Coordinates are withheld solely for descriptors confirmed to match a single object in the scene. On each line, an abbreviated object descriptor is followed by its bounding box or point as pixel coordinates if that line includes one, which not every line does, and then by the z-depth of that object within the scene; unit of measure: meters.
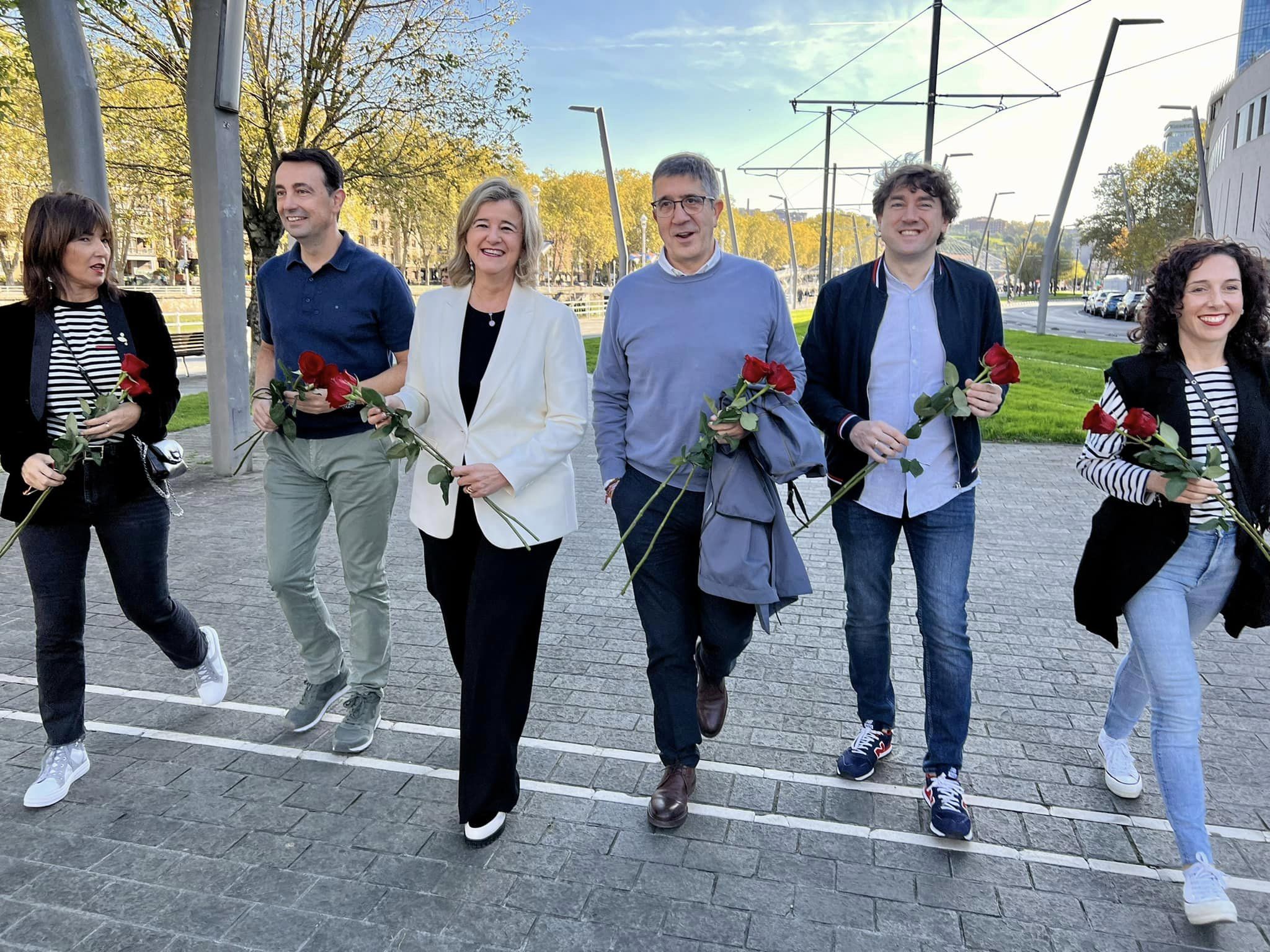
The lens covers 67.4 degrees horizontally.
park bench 21.30
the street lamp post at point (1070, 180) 20.09
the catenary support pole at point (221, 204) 8.68
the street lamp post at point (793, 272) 49.18
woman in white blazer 3.16
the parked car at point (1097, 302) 65.00
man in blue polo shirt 3.75
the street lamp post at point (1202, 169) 24.78
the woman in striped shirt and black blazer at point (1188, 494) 2.93
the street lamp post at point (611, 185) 25.30
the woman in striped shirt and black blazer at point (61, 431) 3.40
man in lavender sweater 3.22
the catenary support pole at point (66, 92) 7.00
